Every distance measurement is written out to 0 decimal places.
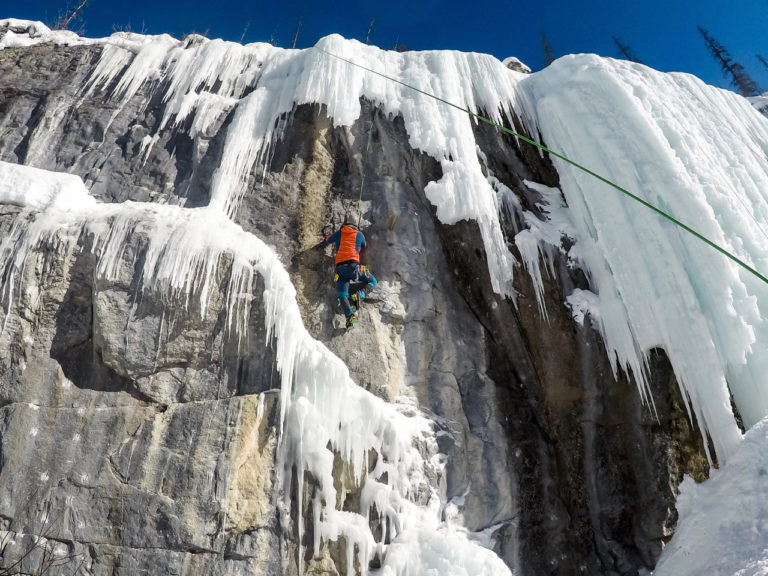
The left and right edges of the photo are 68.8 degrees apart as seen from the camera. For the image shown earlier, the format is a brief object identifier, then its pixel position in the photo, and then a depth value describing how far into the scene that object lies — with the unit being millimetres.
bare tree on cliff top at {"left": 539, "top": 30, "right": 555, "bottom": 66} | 20688
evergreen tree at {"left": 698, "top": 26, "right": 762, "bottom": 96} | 18531
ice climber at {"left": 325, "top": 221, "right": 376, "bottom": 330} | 5793
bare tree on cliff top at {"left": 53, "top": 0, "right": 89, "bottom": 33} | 13641
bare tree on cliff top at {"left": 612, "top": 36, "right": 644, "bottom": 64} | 20359
